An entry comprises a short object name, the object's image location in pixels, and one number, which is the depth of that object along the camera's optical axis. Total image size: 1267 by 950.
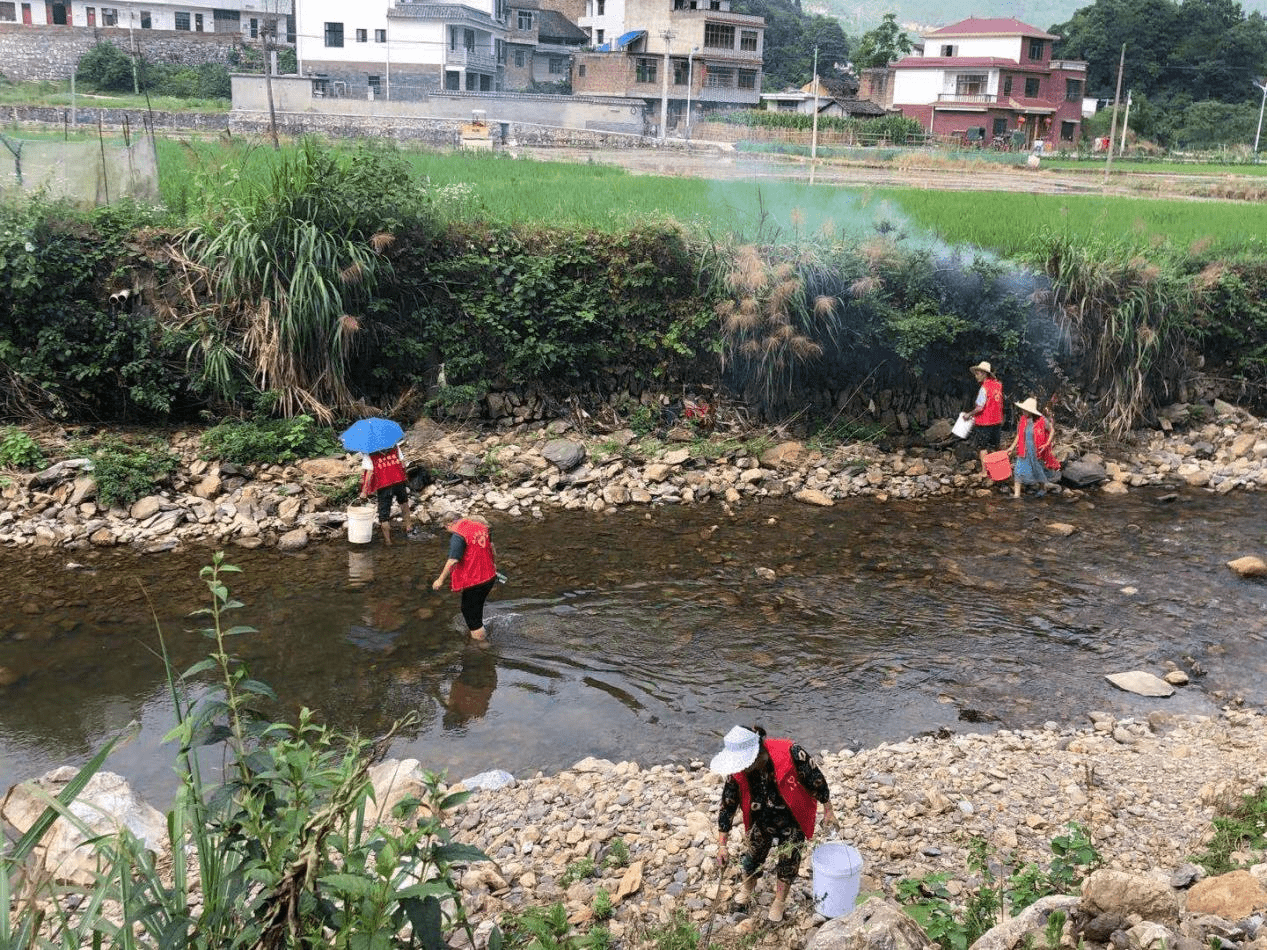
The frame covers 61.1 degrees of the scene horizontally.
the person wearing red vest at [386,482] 9.93
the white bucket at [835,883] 4.96
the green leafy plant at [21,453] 10.52
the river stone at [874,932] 3.99
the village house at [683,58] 54.50
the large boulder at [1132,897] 4.07
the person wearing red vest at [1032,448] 11.77
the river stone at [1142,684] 7.78
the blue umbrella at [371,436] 9.55
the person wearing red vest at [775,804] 5.02
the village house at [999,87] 51.16
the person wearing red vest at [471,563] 7.91
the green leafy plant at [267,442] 10.96
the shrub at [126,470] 10.27
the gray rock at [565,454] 11.73
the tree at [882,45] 58.53
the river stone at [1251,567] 9.86
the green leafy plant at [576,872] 5.31
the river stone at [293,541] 9.95
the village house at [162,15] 50.84
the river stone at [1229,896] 4.16
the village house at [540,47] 56.56
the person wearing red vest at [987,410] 12.01
